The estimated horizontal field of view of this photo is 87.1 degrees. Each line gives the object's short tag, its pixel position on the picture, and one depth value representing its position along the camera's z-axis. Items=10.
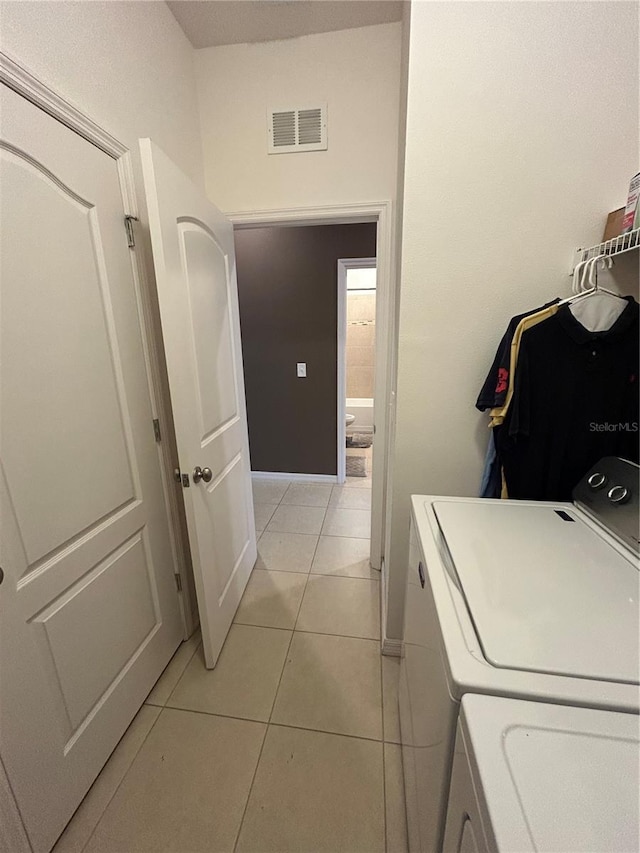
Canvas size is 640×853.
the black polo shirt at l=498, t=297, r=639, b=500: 0.96
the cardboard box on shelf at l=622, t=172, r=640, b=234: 0.85
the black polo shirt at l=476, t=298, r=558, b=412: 1.03
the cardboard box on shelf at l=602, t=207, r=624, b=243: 0.95
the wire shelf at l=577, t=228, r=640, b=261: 0.88
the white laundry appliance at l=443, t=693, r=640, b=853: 0.37
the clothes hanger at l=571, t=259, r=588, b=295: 1.00
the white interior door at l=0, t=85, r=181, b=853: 0.84
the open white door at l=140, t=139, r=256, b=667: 1.12
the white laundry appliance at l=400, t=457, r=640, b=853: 0.53
